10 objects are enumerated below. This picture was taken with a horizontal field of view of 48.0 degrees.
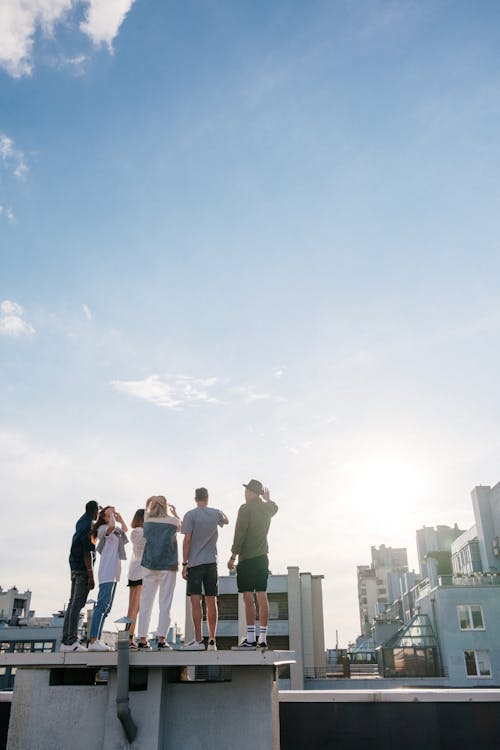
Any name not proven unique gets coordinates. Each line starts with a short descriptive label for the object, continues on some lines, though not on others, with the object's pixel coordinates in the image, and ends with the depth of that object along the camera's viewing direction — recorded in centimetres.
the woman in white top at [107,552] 761
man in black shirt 732
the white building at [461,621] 3897
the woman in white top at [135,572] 804
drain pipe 582
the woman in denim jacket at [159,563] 723
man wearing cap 710
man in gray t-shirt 735
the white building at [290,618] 4569
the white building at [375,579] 11612
